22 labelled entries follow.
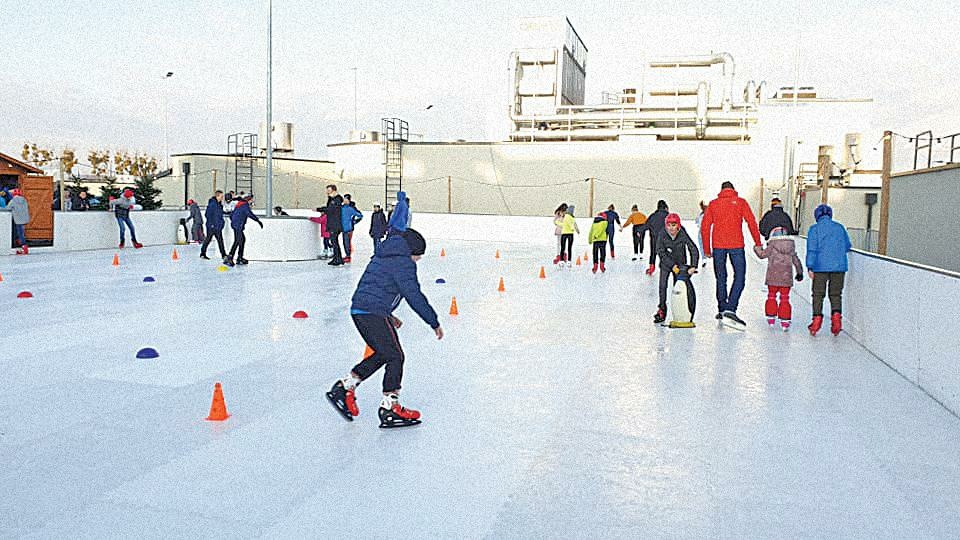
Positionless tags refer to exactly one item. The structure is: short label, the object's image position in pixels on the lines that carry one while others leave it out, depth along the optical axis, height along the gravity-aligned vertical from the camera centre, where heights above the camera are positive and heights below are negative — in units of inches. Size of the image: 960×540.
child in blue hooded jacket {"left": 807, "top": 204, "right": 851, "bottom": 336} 340.8 -12.1
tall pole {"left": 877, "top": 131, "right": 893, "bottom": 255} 351.6 +20.4
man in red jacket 369.7 -4.5
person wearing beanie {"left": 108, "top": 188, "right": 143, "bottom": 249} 847.1 +3.7
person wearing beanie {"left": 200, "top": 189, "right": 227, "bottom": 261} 650.8 -1.3
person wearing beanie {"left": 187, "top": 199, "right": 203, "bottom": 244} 893.8 -4.5
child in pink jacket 360.8 -17.7
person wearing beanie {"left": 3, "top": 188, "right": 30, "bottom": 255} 723.4 -4.7
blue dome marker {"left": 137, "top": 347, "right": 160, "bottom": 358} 285.1 -53.1
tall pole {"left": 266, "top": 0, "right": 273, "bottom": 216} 713.0 +116.9
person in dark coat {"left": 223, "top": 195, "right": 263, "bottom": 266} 623.2 -4.0
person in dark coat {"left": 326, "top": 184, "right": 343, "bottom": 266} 658.8 +0.2
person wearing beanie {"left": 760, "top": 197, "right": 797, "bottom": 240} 508.1 +8.8
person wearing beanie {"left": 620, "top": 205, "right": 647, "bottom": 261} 749.3 -2.5
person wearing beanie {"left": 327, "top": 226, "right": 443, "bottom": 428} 190.4 -23.9
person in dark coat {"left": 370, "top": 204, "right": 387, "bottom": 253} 634.8 -3.1
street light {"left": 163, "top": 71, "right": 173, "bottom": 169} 1621.6 +132.9
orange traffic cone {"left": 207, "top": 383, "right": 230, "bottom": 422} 205.2 -53.0
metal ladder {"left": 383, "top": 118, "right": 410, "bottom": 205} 1440.7 +124.2
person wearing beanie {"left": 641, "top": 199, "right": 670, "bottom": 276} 607.4 +0.9
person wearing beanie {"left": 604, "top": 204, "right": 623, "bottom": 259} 721.3 +8.6
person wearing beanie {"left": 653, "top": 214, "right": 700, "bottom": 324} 363.6 -11.3
